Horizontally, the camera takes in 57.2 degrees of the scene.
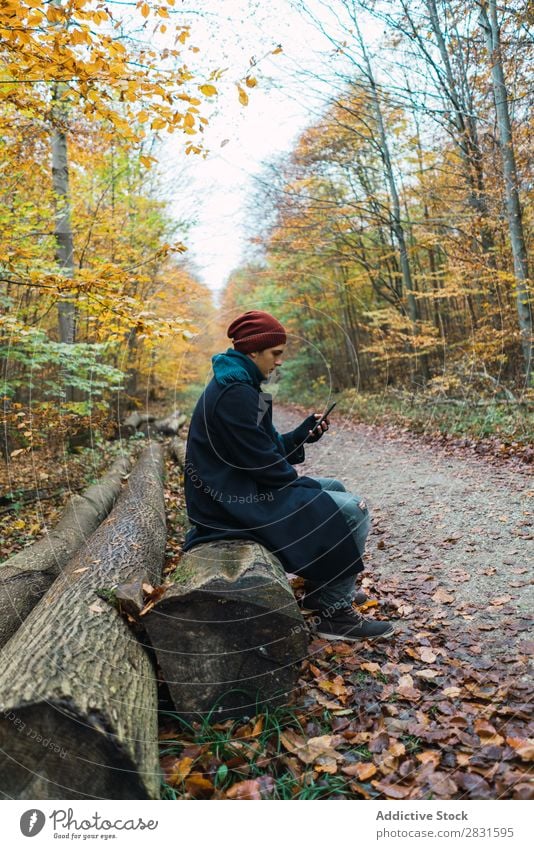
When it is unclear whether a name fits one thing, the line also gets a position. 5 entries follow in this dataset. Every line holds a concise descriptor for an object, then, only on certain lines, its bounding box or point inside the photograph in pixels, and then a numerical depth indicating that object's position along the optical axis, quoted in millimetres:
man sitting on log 2809
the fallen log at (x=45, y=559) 3455
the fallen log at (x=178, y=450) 9116
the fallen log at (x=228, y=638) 2424
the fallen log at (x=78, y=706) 1808
